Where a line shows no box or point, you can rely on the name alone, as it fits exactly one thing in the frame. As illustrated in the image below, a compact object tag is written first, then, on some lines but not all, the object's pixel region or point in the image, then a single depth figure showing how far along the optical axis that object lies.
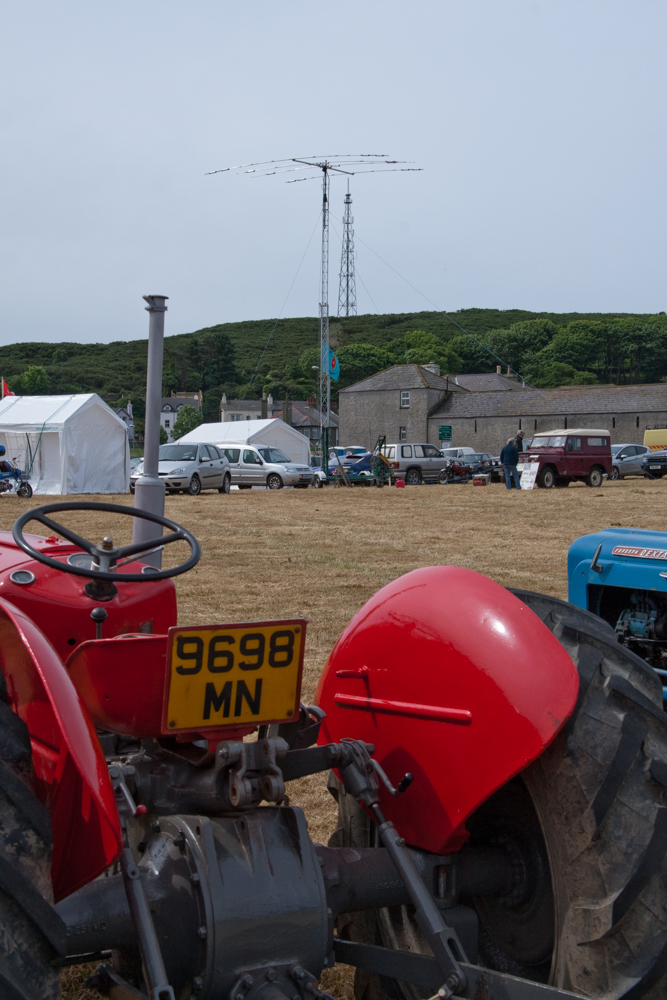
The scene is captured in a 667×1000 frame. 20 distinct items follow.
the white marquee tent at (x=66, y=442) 25.66
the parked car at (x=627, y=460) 36.75
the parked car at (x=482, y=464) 33.34
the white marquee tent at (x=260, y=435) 36.12
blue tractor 3.67
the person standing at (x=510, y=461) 27.67
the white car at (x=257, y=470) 30.34
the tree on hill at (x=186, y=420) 109.12
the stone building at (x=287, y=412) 98.50
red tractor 1.63
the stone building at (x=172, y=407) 132.12
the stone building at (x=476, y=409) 60.56
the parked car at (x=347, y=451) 46.59
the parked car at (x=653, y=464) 36.72
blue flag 38.06
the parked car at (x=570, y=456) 29.80
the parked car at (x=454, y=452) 46.69
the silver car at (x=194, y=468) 26.83
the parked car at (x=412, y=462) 35.22
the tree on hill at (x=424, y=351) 141.62
